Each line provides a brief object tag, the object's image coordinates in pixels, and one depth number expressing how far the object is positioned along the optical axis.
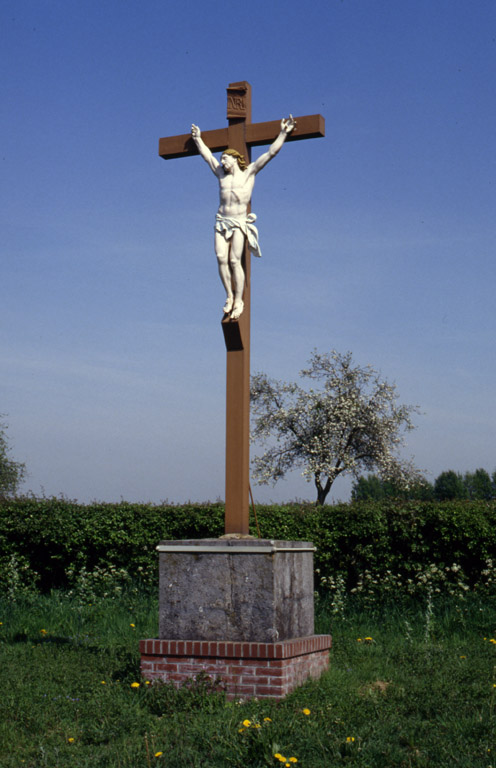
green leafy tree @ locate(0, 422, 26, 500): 36.59
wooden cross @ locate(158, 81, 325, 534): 6.54
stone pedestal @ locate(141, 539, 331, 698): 5.84
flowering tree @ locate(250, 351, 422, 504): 30.11
